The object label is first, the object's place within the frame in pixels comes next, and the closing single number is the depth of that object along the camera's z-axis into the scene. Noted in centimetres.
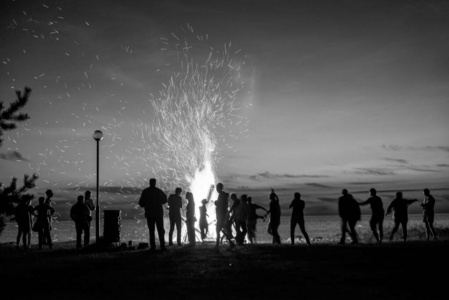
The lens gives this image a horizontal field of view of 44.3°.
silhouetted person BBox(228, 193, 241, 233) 1831
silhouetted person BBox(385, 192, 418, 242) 2044
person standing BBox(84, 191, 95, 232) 1975
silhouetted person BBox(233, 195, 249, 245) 2000
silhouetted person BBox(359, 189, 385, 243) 1991
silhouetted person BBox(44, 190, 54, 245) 1929
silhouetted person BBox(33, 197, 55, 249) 1922
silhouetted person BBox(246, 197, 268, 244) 2150
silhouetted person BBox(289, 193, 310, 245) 1934
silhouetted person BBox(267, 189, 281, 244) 2120
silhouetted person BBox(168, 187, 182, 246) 1942
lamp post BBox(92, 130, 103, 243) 2008
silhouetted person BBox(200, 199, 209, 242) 2142
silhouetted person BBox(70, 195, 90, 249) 1839
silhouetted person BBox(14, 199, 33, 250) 1903
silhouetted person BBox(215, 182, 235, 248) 1744
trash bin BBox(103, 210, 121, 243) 1883
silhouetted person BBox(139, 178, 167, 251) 1658
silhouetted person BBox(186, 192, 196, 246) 2036
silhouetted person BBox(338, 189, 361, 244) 1933
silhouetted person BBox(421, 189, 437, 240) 2145
